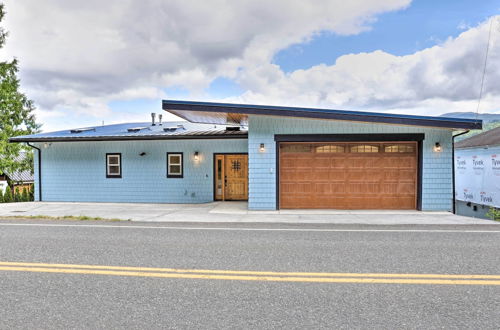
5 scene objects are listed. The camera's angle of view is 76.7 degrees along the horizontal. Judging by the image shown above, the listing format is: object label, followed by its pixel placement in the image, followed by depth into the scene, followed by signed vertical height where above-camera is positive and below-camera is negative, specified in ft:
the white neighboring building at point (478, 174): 48.98 -1.08
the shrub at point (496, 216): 37.40 -6.00
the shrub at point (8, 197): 58.89 -5.14
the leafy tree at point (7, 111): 70.33 +14.11
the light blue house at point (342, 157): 37.22 +1.39
